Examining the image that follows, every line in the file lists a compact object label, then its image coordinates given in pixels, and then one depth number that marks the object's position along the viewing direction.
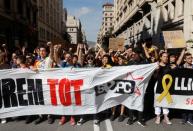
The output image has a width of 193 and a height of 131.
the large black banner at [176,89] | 3.68
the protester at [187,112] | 3.66
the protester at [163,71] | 3.65
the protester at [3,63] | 3.86
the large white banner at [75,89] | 3.67
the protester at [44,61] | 3.86
